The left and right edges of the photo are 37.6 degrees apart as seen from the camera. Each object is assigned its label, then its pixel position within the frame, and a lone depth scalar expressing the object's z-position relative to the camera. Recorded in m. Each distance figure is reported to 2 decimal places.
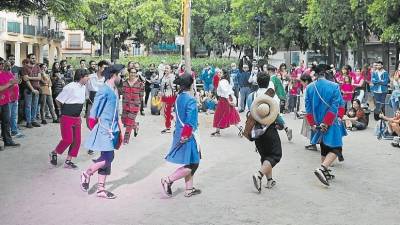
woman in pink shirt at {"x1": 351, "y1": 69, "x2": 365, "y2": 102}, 18.22
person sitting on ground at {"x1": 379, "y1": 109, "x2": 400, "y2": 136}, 12.55
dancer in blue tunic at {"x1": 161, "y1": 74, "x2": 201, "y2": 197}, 7.27
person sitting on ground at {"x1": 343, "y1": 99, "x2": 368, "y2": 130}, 15.20
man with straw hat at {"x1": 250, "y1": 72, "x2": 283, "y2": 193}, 7.79
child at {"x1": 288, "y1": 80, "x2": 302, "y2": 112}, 19.33
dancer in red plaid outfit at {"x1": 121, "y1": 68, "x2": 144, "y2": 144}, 11.20
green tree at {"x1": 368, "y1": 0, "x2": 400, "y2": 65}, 20.89
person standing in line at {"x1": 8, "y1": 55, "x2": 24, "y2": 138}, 12.05
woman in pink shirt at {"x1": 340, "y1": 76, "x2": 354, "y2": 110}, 17.28
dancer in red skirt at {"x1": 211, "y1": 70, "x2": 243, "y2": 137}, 13.42
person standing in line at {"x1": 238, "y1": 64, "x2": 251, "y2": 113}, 19.06
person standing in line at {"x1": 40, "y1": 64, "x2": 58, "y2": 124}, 15.12
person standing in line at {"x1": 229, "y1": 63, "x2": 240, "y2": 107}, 22.39
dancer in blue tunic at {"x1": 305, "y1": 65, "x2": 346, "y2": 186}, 8.33
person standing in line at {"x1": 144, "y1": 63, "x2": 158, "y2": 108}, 21.41
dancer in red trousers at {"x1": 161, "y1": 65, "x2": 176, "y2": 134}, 14.03
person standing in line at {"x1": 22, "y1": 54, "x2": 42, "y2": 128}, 14.15
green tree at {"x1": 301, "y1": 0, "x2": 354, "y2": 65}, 28.34
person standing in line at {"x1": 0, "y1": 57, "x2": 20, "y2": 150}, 11.11
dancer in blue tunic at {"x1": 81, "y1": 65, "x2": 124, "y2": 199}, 7.34
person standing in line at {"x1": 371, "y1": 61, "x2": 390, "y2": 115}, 17.34
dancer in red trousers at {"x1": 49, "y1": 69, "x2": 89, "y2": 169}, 9.33
